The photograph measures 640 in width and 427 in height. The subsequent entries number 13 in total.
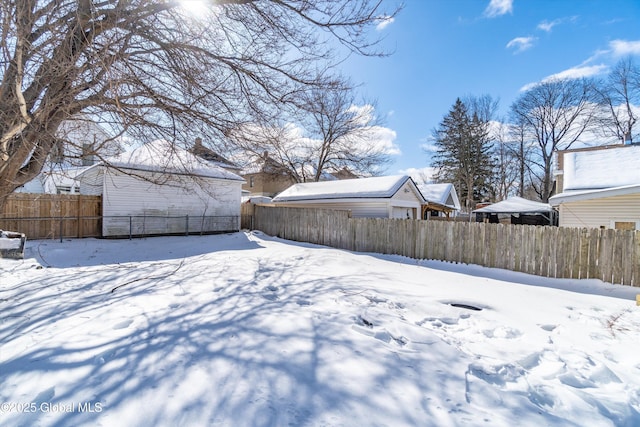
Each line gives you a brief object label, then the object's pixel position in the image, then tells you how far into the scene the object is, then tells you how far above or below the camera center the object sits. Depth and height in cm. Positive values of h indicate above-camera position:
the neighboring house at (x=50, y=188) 1516 +139
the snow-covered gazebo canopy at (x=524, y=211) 1842 +43
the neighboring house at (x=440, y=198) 2038 +152
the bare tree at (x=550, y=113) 2584 +1001
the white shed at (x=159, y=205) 1244 +41
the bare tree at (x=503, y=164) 3109 +592
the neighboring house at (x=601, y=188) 870 +83
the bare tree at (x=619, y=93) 2375 +1078
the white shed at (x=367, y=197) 1354 +96
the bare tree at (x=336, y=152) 2307 +553
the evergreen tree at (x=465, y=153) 3067 +706
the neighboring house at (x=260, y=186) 3406 +352
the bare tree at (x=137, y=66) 378 +224
